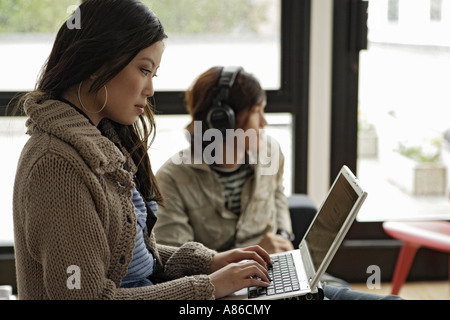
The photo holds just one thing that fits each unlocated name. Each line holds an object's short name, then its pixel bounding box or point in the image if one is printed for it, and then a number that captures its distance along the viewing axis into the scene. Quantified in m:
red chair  3.98
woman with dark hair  2.56
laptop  2.73
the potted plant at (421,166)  4.69
